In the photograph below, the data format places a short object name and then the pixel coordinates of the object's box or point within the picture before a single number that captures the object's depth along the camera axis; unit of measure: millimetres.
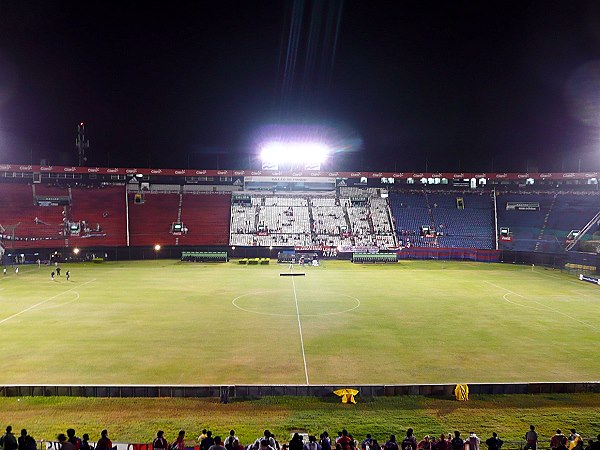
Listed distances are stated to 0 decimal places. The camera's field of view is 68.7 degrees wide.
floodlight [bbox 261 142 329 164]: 75688
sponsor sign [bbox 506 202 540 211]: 75000
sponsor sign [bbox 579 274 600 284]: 44028
